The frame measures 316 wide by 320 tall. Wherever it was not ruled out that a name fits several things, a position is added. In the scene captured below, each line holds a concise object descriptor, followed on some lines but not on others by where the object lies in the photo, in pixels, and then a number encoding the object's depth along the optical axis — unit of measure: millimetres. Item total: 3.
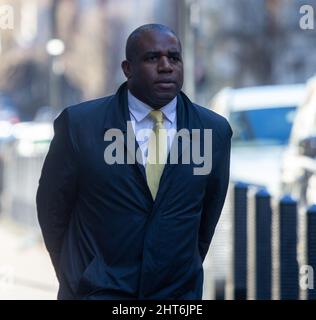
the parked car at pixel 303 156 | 11367
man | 5359
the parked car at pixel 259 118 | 15141
